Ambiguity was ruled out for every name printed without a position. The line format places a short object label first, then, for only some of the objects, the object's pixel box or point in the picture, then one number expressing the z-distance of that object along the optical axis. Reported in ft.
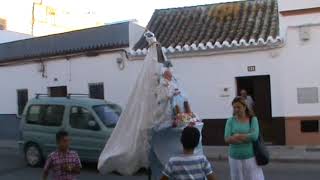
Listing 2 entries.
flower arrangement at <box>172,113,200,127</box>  15.42
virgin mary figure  15.64
